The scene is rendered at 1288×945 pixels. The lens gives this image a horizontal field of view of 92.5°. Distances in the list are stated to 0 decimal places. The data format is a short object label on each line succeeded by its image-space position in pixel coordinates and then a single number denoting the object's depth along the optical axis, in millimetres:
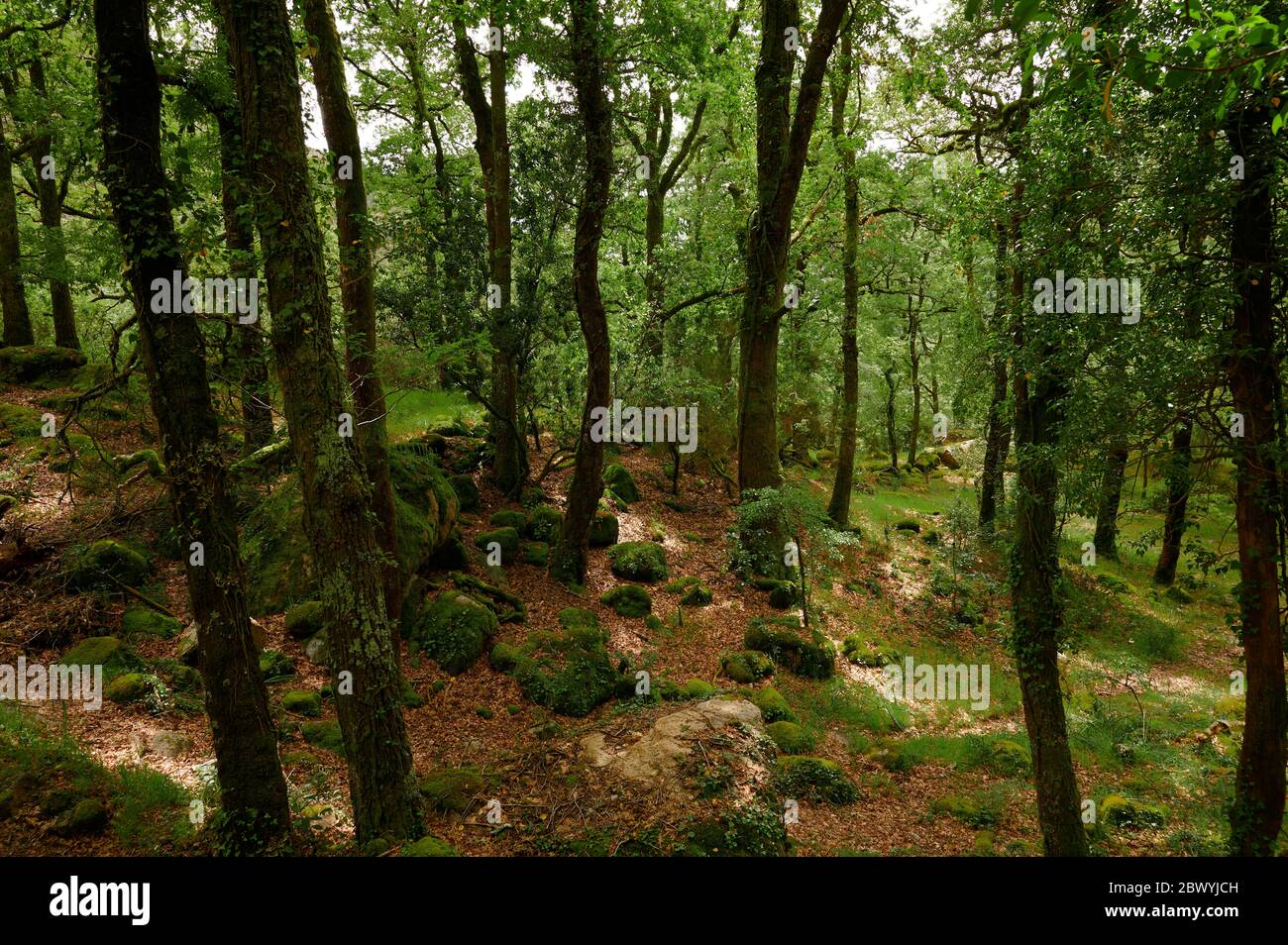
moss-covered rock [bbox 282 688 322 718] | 7145
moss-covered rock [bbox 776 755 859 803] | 7695
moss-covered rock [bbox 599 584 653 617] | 11375
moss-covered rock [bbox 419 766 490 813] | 6309
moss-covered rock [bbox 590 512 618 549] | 13203
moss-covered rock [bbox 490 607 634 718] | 8562
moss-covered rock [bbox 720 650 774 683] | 10102
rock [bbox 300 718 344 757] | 6824
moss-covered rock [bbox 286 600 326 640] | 8266
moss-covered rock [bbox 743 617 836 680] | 10727
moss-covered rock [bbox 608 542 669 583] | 12562
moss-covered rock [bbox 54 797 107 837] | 5047
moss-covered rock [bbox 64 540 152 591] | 7789
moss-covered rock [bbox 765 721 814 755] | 8555
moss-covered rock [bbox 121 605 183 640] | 7534
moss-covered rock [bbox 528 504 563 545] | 12766
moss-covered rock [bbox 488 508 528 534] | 12484
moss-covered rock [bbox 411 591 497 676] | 8844
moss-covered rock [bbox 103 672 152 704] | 6590
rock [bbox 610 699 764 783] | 6539
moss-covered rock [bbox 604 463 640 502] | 15875
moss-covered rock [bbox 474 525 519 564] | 11555
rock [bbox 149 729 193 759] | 6074
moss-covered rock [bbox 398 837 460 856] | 4871
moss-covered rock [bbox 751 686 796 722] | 9172
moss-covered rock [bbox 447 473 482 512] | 12539
